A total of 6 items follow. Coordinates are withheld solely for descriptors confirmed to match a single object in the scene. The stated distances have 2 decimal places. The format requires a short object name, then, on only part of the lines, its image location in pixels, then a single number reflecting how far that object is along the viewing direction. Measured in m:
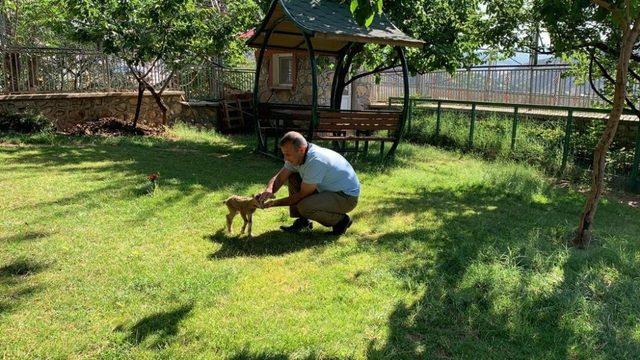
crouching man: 5.07
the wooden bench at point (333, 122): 9.59
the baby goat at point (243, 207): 5.11
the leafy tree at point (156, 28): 11.93
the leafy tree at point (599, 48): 5.00
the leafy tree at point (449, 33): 10.67
